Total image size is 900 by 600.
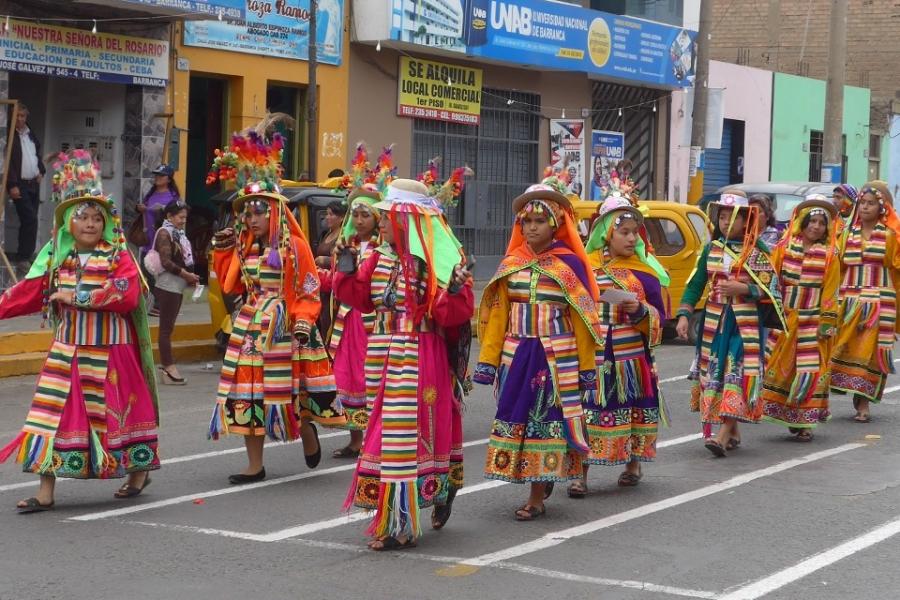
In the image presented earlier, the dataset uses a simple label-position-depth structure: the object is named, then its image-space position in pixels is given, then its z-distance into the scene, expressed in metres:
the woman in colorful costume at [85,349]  7.98
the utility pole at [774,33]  41.34
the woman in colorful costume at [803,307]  10.98
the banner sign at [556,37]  22.50
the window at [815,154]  36.41
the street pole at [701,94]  23.58
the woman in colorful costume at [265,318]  8.87
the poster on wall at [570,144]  26.23
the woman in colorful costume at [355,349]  9.80
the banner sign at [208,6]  17.28
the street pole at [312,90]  19.33
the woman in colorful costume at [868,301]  12.11
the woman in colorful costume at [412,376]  7.05
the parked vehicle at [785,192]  19.55
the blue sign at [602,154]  27.59
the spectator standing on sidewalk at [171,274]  13.31
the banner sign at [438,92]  22.97
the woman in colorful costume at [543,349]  7.77
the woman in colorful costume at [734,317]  10.05
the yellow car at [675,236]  17.42
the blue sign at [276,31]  19.58
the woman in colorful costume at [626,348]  8.84
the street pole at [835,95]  26.25
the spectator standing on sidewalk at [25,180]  16.80
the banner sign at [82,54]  16.84
